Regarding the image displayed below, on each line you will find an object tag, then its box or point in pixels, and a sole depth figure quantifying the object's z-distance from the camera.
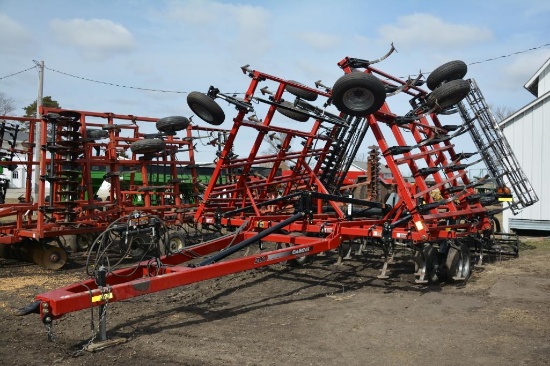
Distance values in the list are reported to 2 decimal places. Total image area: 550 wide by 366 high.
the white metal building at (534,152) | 14.93
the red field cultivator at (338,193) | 7.12
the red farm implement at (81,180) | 9.94
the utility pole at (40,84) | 26.36
